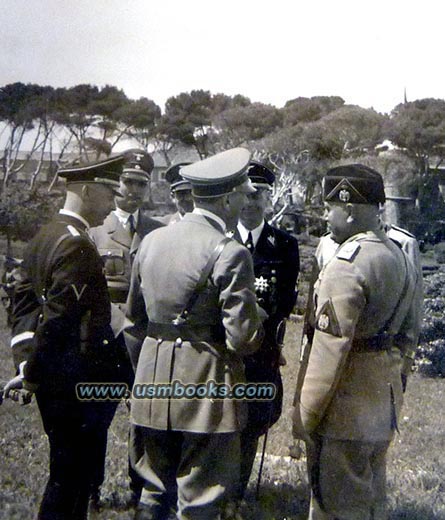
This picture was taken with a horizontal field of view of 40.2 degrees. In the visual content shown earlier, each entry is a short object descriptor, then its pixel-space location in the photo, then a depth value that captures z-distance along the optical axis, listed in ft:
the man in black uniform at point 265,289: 10.39
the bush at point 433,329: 20.98
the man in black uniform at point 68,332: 8.37
